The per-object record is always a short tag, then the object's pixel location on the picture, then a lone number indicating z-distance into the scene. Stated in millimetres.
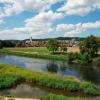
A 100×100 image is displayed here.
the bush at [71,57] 39676
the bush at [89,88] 15297
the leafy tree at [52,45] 51191
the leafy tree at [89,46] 41241
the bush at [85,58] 37190
